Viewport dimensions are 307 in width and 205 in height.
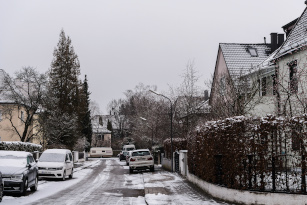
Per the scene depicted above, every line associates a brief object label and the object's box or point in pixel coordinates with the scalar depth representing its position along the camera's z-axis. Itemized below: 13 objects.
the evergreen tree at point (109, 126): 119.81
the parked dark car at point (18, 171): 15.66
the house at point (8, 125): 51.78
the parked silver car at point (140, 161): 31.66
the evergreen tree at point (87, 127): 84.12
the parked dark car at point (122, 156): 63.13
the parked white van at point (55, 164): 24.08
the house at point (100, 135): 108.31
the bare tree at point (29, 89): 41.81
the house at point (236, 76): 25.27
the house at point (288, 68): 21.19
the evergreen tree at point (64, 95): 51.25
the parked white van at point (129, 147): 64.75
